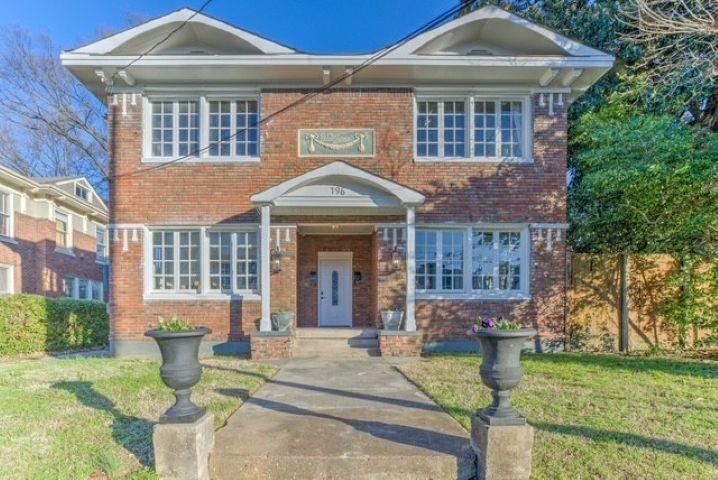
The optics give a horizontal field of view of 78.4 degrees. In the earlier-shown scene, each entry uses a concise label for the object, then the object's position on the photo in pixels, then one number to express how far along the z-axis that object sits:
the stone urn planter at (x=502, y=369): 3.65
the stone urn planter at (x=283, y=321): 9.37
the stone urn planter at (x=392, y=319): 9.47
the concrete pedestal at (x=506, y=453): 3.62
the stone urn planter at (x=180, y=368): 3.69
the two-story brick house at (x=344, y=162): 9.92
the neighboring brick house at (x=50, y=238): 15.83
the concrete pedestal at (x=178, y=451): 3.60
